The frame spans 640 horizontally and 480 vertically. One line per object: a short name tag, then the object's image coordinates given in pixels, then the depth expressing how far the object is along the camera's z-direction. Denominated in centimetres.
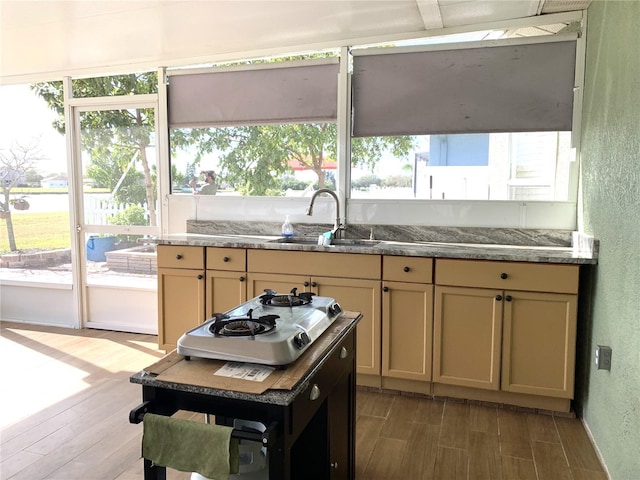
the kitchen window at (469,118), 310
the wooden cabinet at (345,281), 298
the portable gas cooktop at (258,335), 130
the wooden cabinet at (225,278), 326
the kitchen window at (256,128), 361
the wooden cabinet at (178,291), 336
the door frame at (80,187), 416
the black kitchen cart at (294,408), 119
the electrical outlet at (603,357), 224
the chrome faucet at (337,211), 332
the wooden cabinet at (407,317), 288
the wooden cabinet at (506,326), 265
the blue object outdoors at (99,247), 441
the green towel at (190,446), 116
